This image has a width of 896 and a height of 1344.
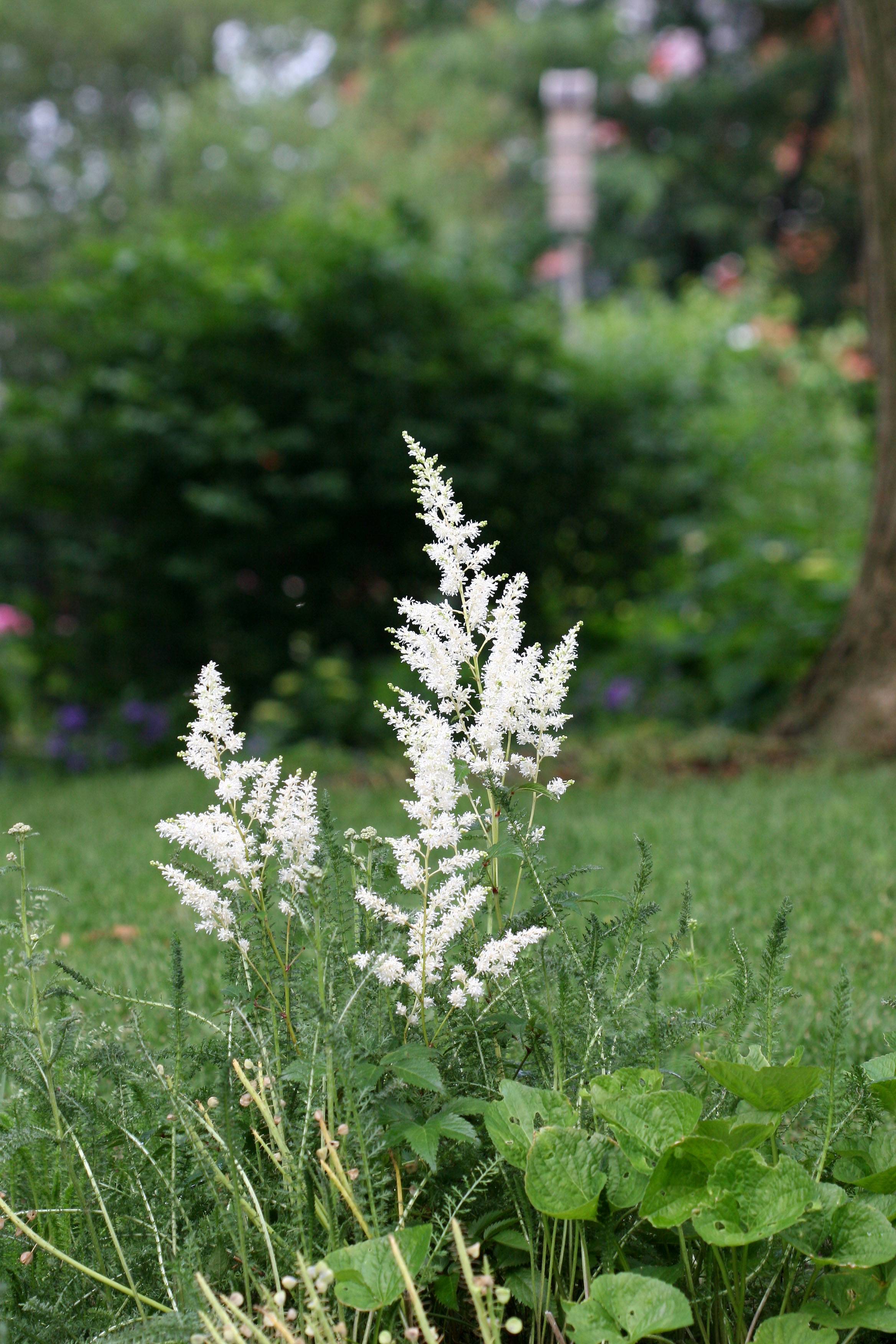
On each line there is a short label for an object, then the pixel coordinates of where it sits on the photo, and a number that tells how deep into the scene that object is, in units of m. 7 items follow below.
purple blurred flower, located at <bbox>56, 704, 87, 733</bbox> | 6.38
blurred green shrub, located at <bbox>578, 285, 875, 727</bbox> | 5.61
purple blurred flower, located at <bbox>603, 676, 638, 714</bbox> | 6.03
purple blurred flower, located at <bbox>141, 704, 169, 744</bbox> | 6.26
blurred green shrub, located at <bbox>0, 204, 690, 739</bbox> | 5.81
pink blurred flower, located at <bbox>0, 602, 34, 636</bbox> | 6.45
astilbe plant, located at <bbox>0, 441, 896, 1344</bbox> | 1.14
